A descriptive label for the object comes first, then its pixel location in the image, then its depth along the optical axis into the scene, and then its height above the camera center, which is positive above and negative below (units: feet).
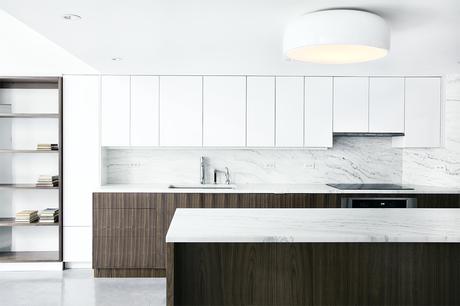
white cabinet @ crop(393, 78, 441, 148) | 14.58 +1.44
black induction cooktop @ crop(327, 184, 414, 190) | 13.94 -1.36
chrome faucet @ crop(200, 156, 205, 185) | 15.47 -0.85
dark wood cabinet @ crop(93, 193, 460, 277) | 13.55 -2.62
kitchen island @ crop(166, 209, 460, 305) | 6.79 -2.13
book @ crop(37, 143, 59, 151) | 14.49 +0.06
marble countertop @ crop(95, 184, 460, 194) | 13.55 -1.42
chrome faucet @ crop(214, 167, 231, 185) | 15.60 -1.03
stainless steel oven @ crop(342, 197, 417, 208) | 13.50 -1.81
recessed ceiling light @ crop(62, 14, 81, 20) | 7.75 +2.66
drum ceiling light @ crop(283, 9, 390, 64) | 7.20 +2.19
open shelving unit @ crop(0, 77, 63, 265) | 15.19 -0.57
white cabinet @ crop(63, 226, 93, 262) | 14.34 -3.49
